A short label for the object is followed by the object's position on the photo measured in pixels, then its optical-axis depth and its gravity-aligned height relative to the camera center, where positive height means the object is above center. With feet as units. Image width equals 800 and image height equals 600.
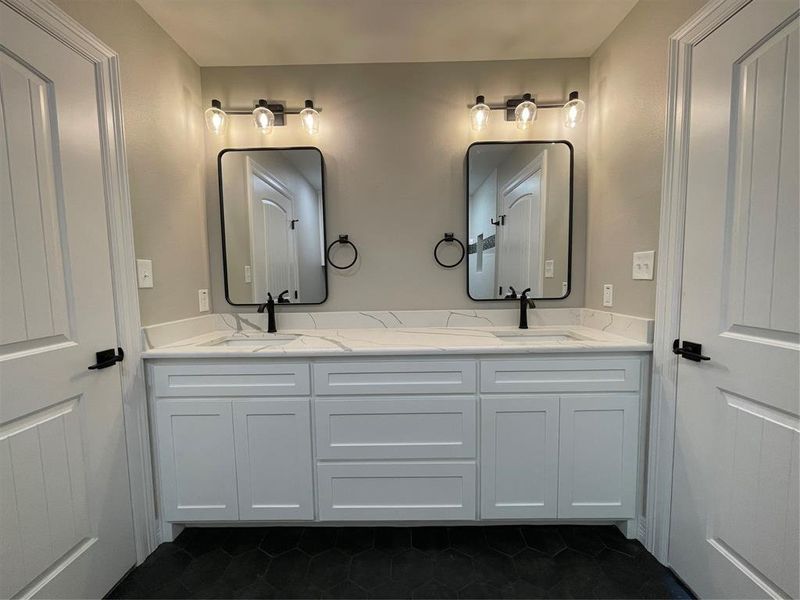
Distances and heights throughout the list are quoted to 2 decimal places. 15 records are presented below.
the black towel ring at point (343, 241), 6.03 +0.65
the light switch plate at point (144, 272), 4.48 +0.15
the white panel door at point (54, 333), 3.09 -0.55
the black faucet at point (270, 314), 5.93 -0.64
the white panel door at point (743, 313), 2.97 -0.44
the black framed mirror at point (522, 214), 5.89 +1.15
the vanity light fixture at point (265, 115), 5.60 +2.96
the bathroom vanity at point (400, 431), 4.50 -2.20
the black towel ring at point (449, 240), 6.01 +0.68
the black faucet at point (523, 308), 5.87 -0.61
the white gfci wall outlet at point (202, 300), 5.82 -0.35
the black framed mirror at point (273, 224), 5.98 +1.07
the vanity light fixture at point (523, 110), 5.48 +2.91
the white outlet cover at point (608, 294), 5.30 -0.34
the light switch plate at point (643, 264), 4.42 +0.13
